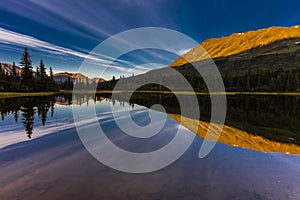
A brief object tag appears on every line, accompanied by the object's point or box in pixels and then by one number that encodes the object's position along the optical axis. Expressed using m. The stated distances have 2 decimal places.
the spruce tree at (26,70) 91.28
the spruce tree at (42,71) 104.53
